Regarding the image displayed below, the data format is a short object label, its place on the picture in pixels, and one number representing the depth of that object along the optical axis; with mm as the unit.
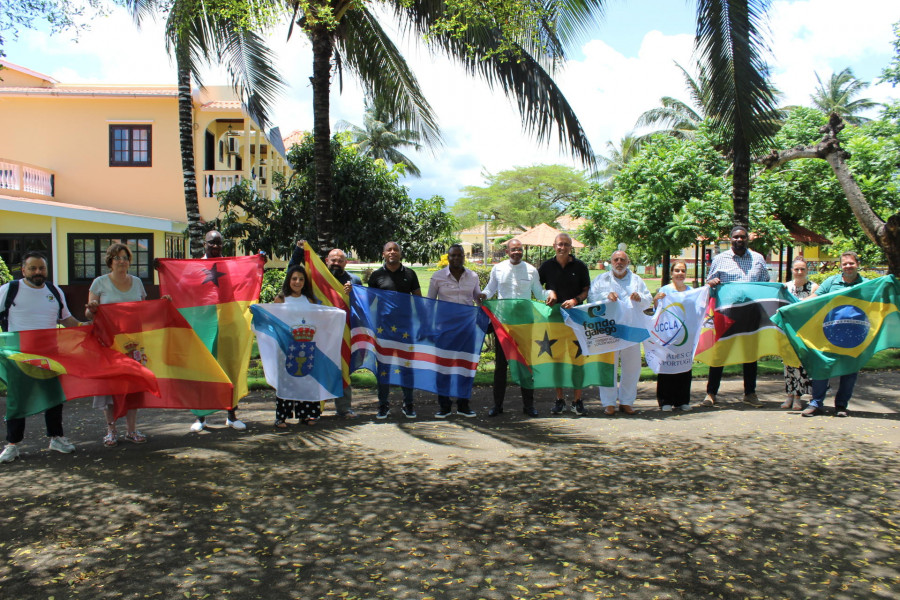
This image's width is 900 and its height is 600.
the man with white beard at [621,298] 8461
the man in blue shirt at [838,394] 8227
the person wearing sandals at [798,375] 8680
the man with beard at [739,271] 8984
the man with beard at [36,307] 6559
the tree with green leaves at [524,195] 73750
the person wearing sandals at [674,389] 8609
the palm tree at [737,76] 10250
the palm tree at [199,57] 12770
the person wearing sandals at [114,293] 6926
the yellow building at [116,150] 21391
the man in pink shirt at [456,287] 8367
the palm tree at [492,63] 11070
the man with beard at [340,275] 8148
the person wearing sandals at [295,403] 7750
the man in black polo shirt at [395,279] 8172
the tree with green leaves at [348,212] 16734
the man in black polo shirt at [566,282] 8555
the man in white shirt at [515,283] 8445
